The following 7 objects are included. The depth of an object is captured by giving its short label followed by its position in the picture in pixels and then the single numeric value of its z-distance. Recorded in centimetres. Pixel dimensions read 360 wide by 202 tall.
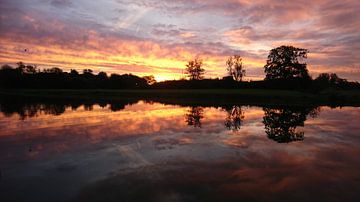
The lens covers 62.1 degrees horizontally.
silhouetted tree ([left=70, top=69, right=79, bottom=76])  14919
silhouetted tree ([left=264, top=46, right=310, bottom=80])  8606
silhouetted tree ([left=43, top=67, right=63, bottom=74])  16262
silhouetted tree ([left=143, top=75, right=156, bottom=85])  18786
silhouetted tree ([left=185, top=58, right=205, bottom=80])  12606
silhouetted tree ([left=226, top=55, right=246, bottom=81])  11538
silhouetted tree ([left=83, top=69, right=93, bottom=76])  15359
